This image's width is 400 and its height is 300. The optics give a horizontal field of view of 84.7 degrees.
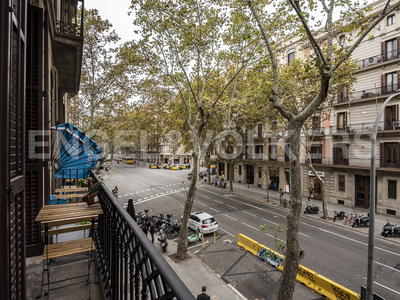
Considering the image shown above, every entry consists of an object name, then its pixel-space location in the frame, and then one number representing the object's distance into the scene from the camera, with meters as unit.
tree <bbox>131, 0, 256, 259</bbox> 10.29
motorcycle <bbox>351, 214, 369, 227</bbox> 16.09
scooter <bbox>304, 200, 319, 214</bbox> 19.31
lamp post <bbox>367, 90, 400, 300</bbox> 6.82
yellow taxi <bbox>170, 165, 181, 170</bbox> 53.98
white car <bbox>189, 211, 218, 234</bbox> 14.19
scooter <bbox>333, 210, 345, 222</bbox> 17.80
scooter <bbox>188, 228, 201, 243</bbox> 13.75
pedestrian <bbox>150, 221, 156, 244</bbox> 13.21
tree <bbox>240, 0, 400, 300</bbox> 6.05
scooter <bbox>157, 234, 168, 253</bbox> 12.27
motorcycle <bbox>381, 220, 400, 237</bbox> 14.34
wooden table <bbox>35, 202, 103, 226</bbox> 3.32
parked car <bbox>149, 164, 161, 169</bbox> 58.25
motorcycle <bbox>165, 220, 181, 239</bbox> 14.62
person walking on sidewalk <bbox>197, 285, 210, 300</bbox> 6.32
